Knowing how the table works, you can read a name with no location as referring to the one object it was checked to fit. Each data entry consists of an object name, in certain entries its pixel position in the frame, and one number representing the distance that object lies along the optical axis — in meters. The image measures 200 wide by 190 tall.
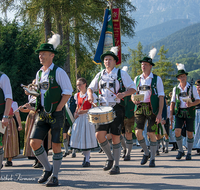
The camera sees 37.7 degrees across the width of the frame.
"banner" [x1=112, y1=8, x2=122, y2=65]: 10.64
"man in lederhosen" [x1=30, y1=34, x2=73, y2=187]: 4.75
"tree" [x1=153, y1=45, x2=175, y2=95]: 63.49
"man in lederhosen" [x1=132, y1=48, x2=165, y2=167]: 6.74
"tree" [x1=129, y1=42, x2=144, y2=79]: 63.56
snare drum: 5.30
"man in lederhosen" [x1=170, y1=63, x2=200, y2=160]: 8.03
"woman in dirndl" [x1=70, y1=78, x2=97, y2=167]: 7.55
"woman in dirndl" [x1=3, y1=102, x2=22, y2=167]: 7.45
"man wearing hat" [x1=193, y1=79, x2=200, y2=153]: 9.51
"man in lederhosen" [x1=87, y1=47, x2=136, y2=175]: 5.77
